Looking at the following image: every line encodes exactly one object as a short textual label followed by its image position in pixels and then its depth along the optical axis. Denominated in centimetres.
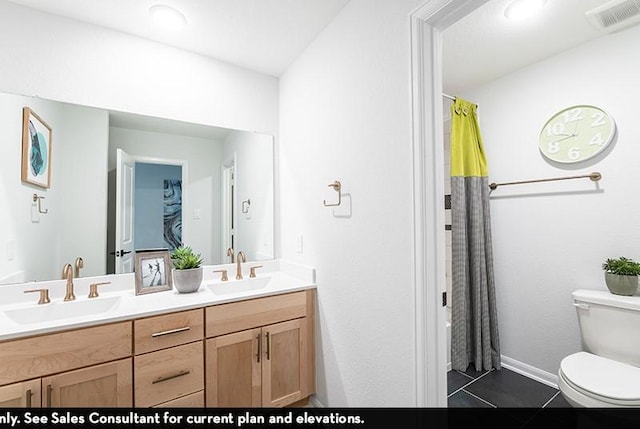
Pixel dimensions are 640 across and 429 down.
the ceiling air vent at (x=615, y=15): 152
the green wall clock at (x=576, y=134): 181
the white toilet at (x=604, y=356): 133
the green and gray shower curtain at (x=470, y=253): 218
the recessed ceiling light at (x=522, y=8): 151
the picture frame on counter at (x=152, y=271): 168
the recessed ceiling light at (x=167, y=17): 154
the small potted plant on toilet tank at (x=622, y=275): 162
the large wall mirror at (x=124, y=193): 147
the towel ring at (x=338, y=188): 161
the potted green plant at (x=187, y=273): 166
